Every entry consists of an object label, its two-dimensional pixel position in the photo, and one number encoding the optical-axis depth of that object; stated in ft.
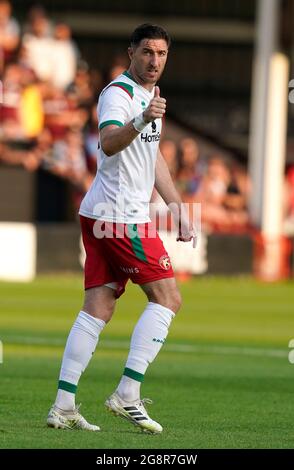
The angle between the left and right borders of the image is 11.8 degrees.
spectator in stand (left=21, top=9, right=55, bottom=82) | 84.64
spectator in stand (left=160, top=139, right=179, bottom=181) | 89.32
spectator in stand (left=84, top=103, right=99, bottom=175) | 87.97
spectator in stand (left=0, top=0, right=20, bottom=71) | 83.71
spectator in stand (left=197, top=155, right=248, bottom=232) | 92.27
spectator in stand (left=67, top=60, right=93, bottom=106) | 89.20
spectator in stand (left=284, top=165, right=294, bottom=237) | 103.11
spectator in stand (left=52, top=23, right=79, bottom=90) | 87.15
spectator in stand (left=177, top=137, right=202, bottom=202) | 90.53
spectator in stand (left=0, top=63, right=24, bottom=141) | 83.15
